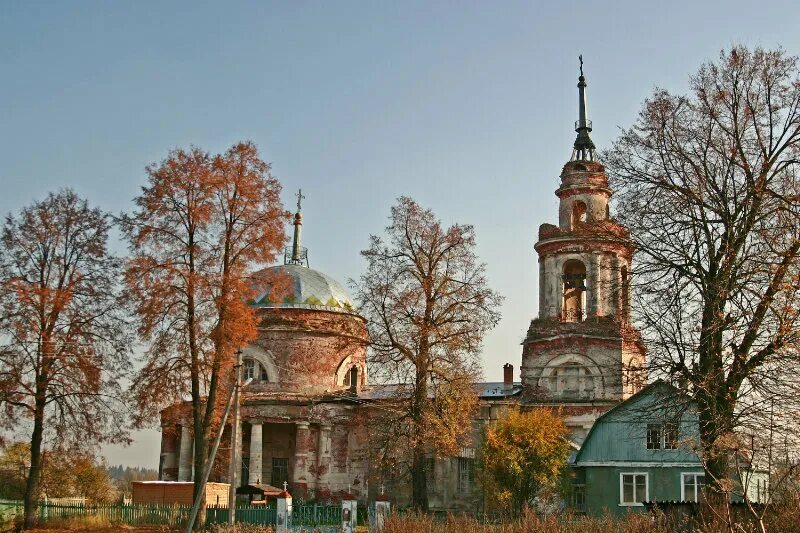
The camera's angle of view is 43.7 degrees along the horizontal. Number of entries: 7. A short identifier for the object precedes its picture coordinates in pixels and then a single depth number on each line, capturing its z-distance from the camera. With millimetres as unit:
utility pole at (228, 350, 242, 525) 22625
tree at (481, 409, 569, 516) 29703
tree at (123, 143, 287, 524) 24422
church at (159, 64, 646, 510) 34094
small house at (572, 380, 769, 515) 30438
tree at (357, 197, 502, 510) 28359
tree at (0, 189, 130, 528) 25812
